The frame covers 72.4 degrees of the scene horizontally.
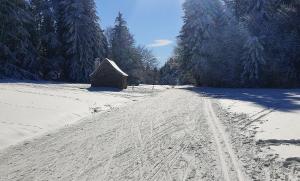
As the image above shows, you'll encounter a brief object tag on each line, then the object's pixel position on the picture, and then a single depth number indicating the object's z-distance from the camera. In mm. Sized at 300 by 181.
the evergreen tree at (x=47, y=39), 25323
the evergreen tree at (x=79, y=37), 25389
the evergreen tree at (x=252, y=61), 21724
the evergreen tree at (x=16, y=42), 22332
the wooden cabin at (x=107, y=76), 21905
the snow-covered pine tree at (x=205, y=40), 23663
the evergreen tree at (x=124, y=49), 32701
